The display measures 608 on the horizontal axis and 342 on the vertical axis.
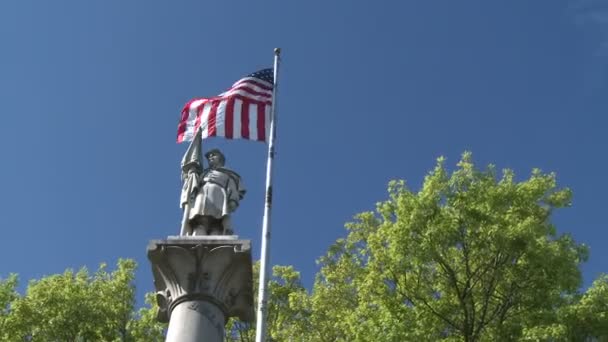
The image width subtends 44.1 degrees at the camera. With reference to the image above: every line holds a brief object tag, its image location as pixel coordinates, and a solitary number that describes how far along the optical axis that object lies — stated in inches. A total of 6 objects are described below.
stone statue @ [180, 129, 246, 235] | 527.8
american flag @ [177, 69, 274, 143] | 635.5
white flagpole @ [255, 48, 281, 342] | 492.1
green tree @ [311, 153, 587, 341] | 779.4
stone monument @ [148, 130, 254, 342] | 463.2
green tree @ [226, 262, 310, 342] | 1038.4
